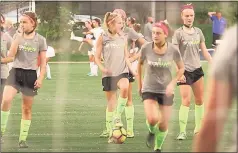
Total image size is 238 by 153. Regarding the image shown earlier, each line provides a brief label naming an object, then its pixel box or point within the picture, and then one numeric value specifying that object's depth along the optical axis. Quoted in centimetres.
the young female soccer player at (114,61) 1878
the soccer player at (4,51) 1772
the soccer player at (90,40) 3759
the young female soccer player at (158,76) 1652
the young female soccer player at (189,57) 1883
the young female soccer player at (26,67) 1708
